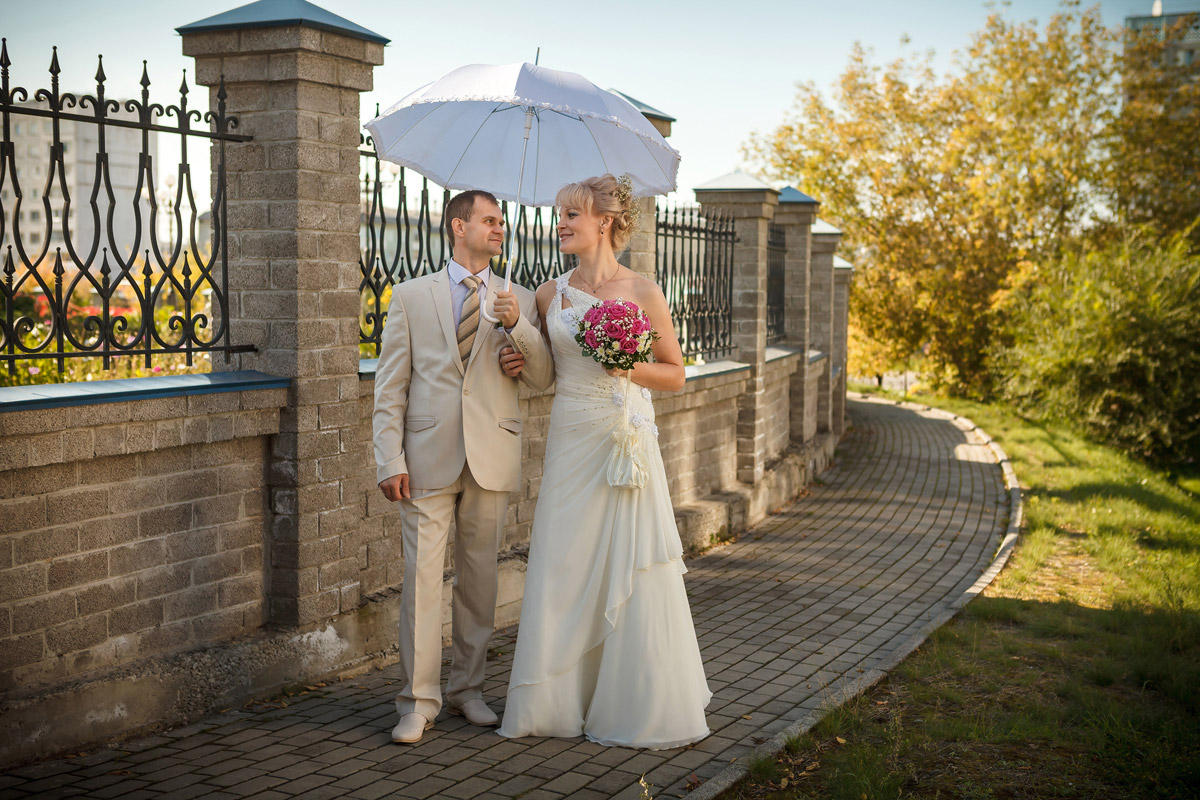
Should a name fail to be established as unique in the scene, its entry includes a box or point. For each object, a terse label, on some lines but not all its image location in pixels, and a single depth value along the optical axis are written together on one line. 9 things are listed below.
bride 4.89
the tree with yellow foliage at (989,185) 27.81
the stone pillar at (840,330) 19.52
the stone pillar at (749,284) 11.56
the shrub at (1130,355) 18.95
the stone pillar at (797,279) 14.65
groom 4.90
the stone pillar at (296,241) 5.52
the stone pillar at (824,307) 16.84
